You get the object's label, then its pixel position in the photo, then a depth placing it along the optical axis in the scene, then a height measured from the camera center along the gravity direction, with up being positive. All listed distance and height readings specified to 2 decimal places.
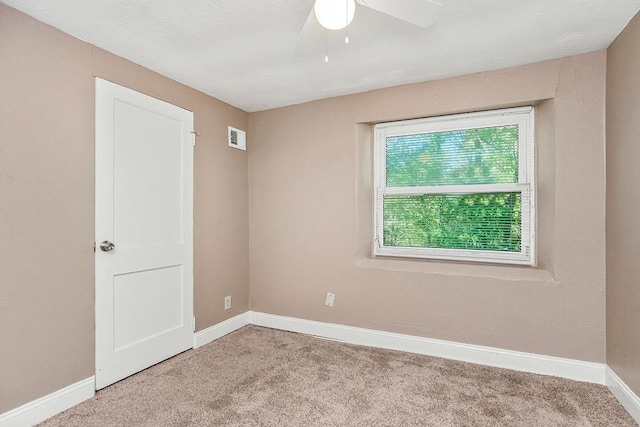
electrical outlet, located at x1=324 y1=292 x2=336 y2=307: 3.13 -0.78
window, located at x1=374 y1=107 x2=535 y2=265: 2.66 +0.22
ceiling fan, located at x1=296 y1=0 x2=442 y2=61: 1.29 +0.82
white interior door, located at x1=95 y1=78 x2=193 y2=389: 2.20 -0.13
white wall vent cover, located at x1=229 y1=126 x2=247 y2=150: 3.29 +0.74
